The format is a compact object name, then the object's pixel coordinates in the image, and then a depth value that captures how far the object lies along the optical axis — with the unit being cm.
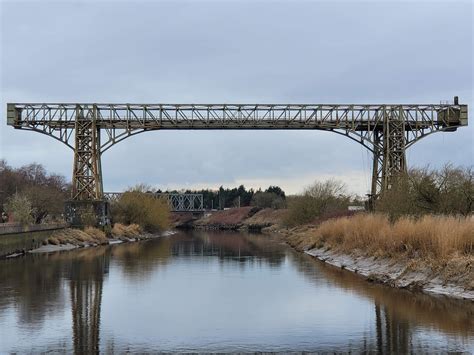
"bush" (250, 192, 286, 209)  19418
